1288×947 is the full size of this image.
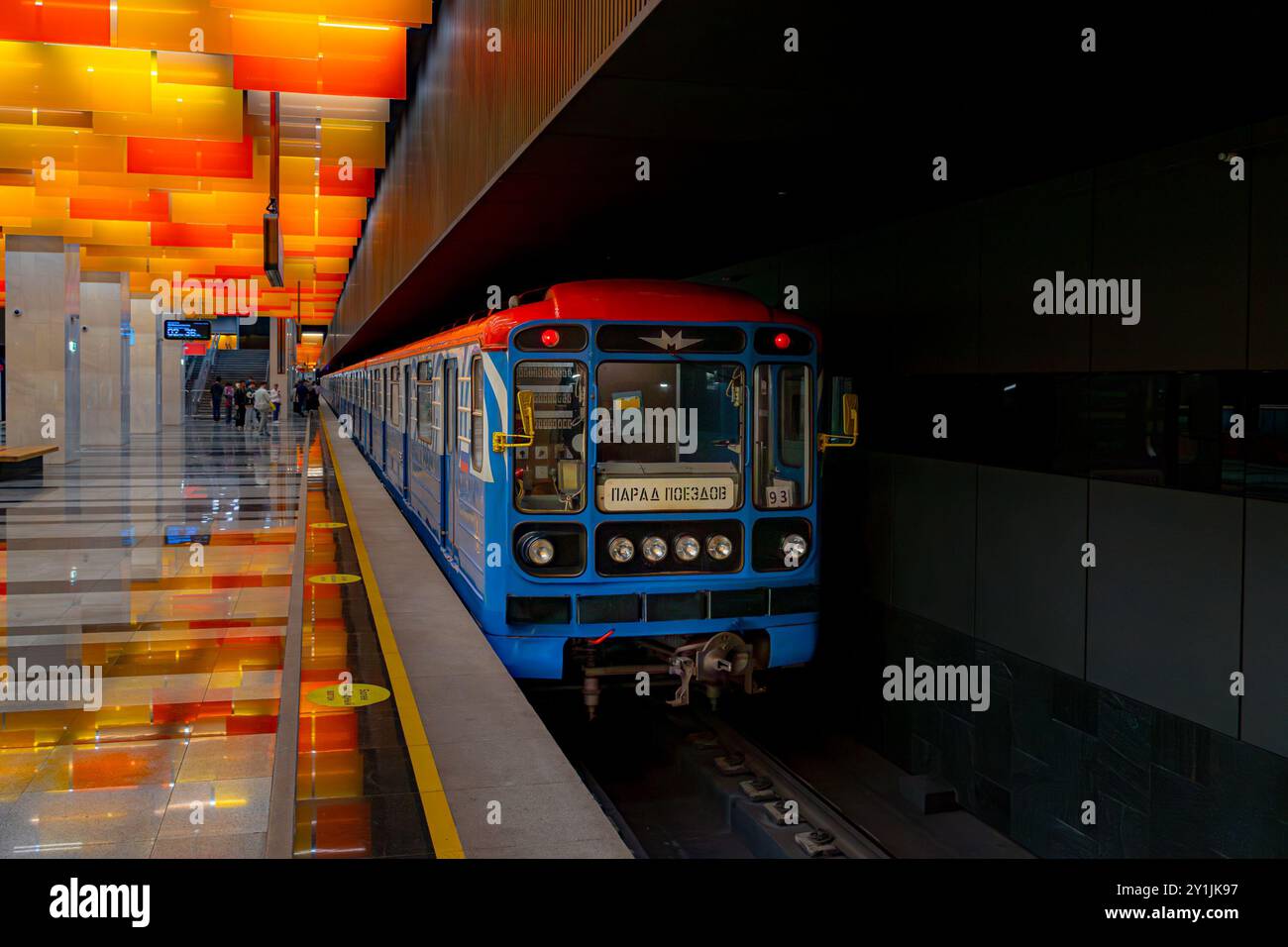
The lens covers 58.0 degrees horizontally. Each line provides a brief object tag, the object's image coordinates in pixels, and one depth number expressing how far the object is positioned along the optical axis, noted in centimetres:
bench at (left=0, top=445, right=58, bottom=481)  2006
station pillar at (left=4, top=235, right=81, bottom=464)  2328
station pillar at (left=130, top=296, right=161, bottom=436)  3828
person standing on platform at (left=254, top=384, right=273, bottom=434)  3909
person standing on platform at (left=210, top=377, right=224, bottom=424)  4475
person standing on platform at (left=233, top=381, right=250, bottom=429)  3997
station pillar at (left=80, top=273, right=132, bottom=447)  3023
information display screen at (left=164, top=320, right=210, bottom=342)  3797
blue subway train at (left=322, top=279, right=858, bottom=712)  777
